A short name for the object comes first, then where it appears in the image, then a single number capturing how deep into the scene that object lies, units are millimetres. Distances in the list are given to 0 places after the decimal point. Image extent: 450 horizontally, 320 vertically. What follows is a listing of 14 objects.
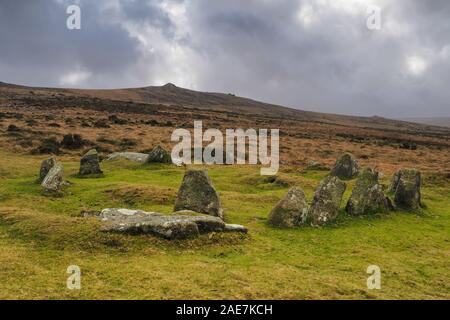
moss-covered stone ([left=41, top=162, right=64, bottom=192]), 25528
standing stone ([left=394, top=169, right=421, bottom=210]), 24594
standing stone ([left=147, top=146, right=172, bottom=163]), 37688
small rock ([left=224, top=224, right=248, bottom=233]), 17359
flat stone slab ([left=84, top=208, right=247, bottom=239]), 15969
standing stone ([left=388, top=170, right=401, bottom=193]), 29078
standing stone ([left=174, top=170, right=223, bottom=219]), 20438
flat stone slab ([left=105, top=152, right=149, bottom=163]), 38931
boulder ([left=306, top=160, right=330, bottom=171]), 39688
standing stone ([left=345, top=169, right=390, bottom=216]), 22033
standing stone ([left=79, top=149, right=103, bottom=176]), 32312
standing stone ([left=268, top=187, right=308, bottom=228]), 19750
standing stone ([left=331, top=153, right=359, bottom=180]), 34875
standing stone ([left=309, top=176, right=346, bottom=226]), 20500
